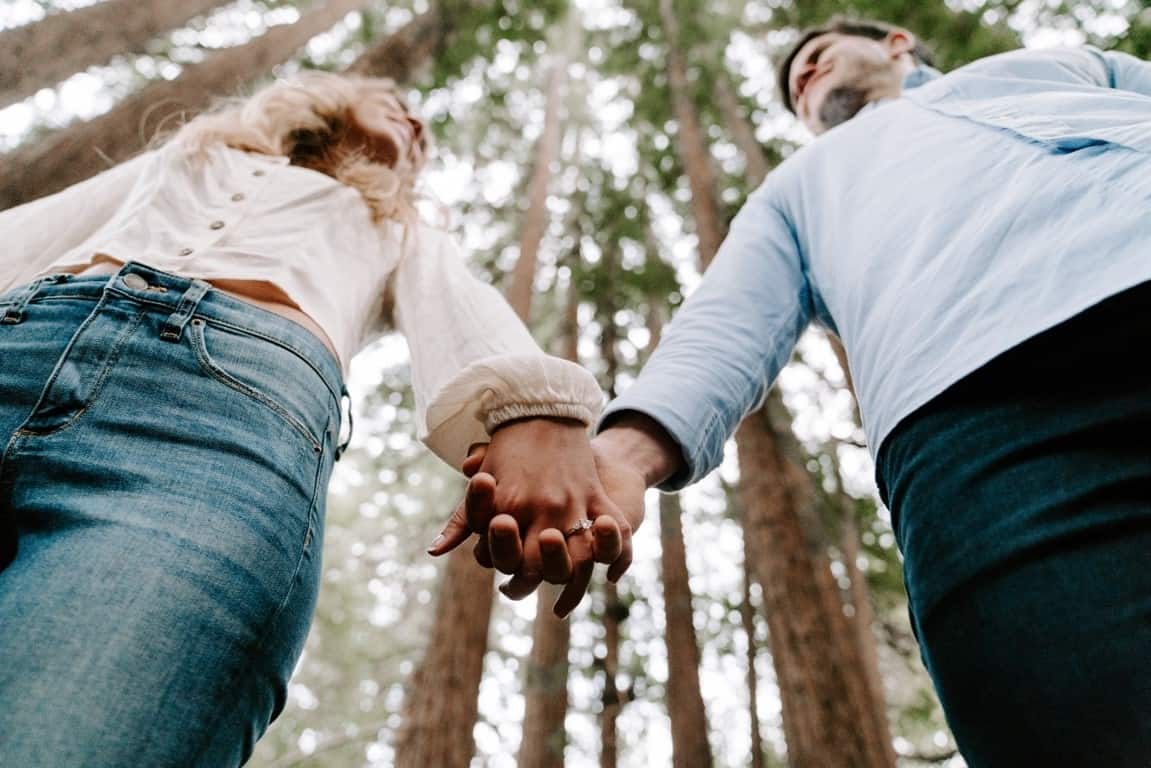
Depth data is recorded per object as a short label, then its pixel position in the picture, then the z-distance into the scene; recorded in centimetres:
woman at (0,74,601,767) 87
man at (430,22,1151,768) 90
